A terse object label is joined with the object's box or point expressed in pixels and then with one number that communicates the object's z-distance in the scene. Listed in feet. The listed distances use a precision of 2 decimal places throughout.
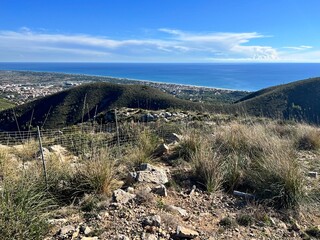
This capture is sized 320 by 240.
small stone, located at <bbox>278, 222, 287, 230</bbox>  10.61
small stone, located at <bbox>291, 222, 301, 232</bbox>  10.59
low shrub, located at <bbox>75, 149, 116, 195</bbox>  12.14
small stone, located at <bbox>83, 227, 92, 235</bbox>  9.40
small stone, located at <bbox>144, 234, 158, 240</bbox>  9.35
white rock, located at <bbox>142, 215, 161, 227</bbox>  10.02
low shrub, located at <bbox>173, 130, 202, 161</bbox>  17.46
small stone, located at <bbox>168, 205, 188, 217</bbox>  11.14
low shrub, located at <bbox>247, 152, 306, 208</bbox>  11.88
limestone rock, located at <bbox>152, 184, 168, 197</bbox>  12.72
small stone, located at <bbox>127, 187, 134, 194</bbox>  12.41
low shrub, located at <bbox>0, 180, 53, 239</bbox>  8.02
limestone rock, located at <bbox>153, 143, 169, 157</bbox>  18.50
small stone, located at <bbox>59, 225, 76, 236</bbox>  9.36
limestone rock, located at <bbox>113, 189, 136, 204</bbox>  11.48
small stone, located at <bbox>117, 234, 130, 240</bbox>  9.23
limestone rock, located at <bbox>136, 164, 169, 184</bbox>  13.62
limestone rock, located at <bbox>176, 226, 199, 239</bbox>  9.61
